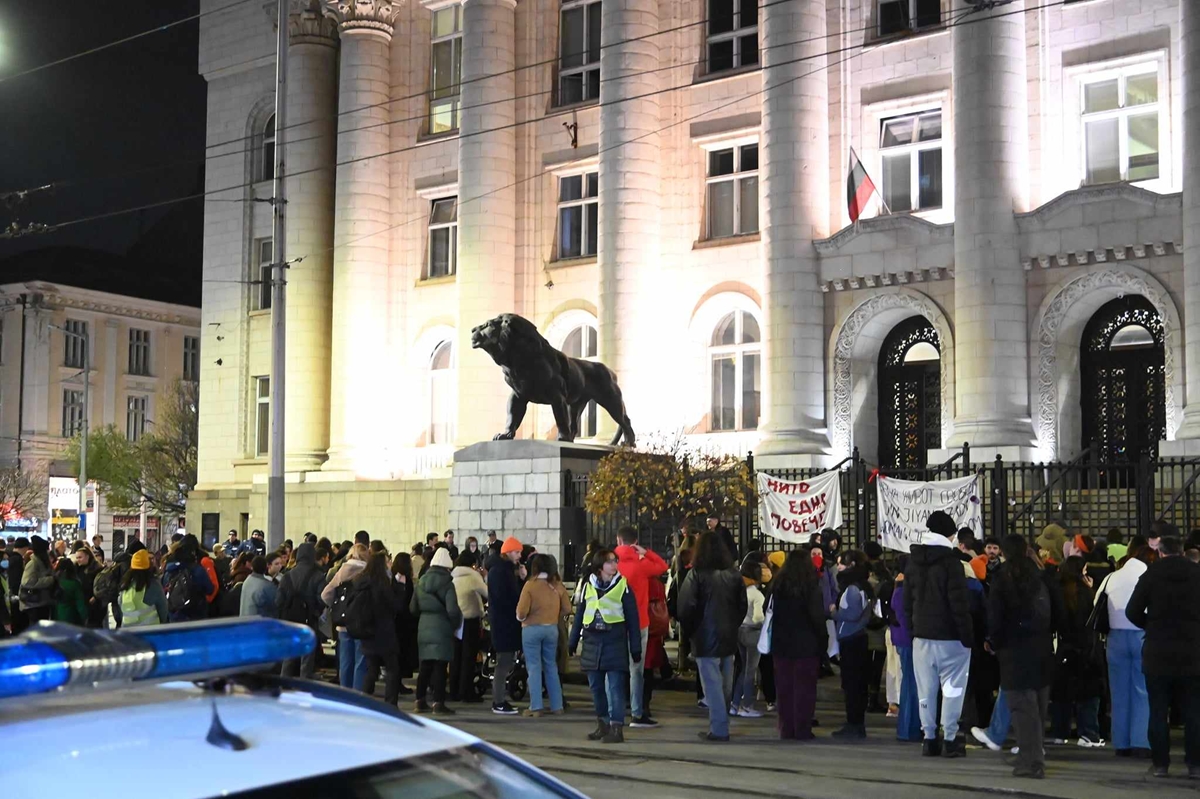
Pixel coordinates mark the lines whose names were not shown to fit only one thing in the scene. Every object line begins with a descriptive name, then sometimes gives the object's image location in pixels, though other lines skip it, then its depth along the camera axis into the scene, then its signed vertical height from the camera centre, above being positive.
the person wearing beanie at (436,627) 15.67 -1.61
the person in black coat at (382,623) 14.80 -1.48
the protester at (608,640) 13.71 -1.52
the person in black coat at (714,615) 13.70 -1.30
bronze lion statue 26.05 +1.75
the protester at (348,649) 15.44 -1.83
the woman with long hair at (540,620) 15.01 -1.47
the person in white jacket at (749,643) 15.42 -1.73
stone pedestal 27.88 -0.37
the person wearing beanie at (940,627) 12.12 -1.23
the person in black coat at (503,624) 15.80 -1.59
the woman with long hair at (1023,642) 11.56 -1.30
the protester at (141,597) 16.45 -1.37
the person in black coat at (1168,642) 11.25 -1.25
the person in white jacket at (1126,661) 12.38 -1.54
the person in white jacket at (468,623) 16.33 -1.64
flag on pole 29.64 +5.62
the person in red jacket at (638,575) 14.85 -1.07
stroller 17.30 -2.39
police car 2.59 -0.48
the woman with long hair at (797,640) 13.46 -1.49
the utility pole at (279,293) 27.97 +3.40
